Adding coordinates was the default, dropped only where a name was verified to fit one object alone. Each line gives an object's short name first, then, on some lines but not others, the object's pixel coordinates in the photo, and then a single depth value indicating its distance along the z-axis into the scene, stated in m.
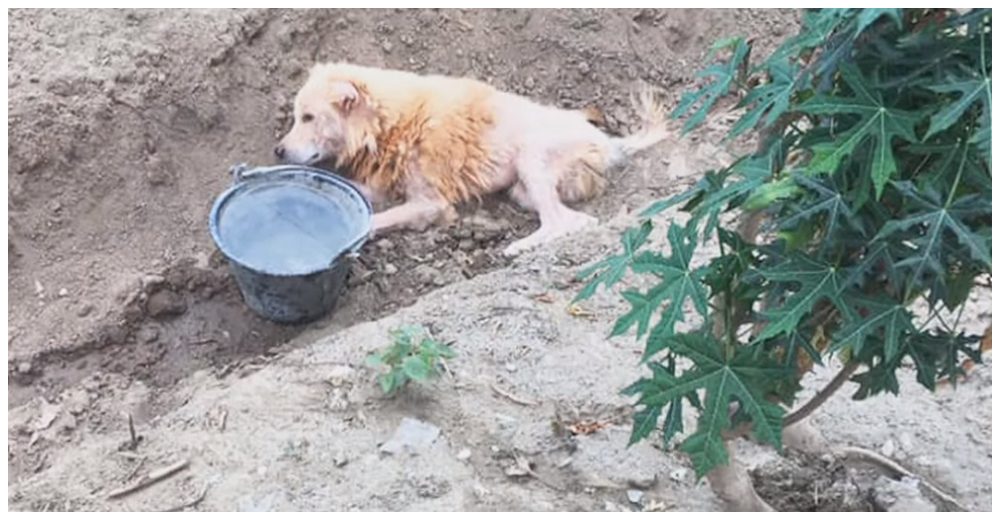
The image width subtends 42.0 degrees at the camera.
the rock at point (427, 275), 4.39
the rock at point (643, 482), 2.80
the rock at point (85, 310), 4.08
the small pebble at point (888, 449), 2.94
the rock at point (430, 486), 2.78
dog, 4.84
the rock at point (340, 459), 2.90
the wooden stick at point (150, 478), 2.88
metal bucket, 4.07
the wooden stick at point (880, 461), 2.85
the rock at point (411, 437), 2.94
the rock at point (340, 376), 3.26
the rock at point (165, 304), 4.16
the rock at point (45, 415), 3.57
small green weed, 3.09
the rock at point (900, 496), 2.71
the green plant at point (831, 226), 1.85
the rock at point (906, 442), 2.95
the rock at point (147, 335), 4.06
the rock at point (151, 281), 4.19
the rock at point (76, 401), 3.65
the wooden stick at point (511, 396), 3.14
